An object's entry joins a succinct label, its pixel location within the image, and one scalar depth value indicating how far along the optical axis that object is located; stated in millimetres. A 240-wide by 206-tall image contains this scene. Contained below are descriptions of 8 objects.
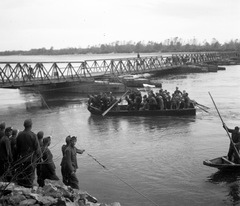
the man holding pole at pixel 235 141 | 12484
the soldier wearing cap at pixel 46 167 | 8828
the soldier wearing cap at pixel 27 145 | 8383
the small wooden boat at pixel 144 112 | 23580
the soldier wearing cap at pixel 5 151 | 8992
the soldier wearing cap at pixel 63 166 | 9047
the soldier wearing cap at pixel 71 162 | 9000
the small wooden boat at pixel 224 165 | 11727
